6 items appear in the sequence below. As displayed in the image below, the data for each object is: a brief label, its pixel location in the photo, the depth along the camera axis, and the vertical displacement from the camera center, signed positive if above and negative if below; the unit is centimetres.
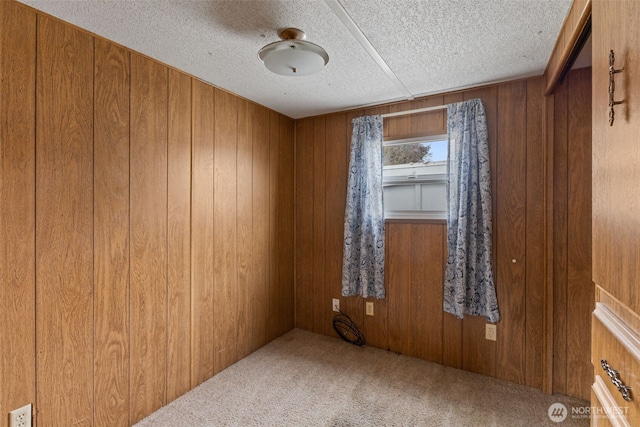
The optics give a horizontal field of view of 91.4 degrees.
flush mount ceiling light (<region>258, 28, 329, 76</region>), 157 +83
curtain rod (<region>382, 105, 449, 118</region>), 251 +86
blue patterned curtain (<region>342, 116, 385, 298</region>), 274 -2
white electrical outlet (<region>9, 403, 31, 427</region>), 139 -92
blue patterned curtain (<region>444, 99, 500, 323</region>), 227 -2
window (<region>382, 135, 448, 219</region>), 260 +31
